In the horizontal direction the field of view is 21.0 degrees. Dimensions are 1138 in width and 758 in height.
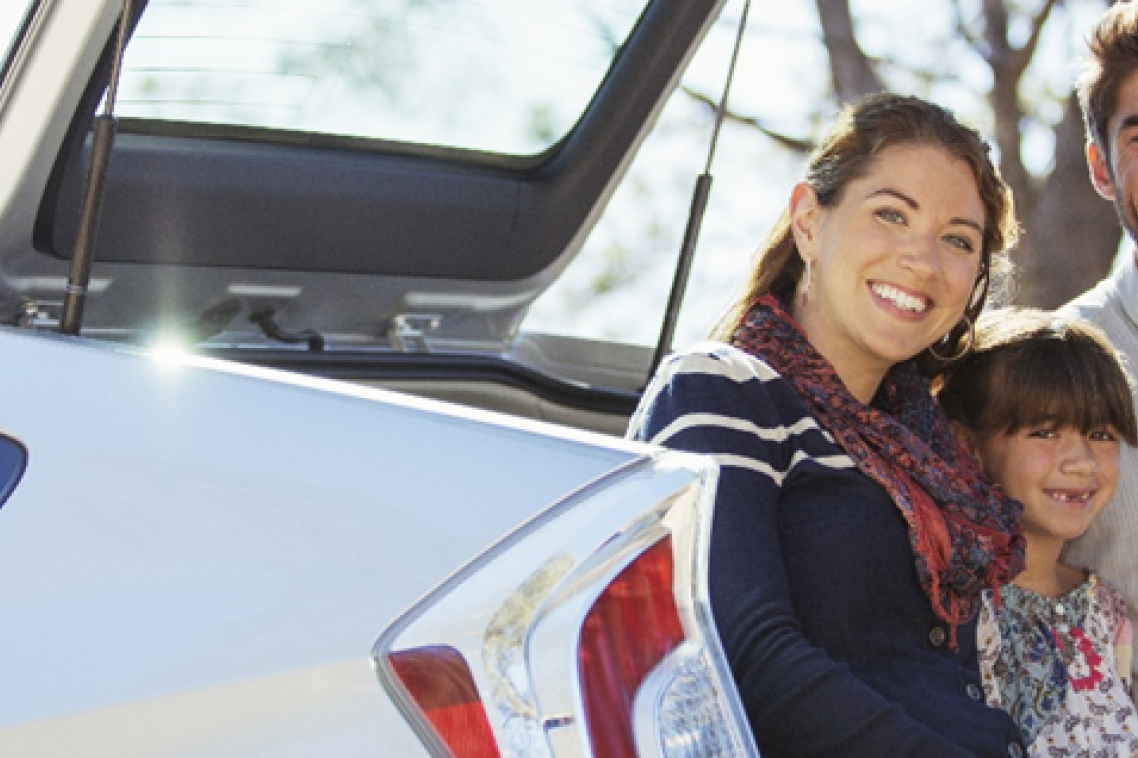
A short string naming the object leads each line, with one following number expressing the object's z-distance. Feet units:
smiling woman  11.22
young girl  14.73
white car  6.78
